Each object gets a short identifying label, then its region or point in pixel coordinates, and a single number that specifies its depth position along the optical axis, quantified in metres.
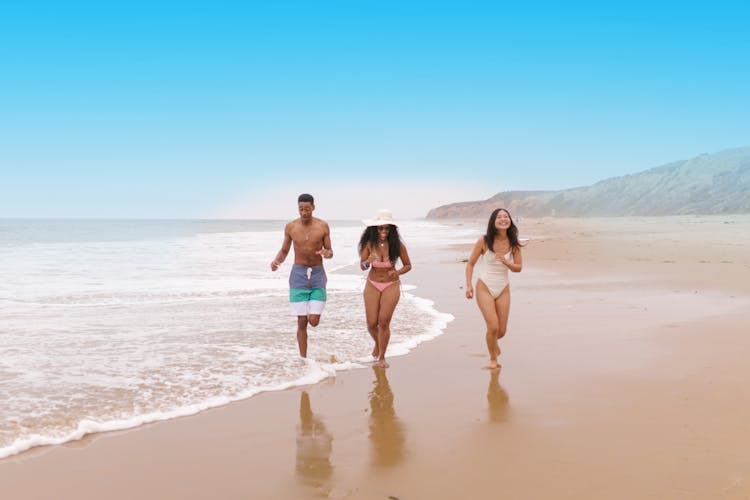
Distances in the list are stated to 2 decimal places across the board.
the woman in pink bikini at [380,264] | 6.87
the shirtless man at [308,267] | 6.88
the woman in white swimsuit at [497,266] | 6.52
